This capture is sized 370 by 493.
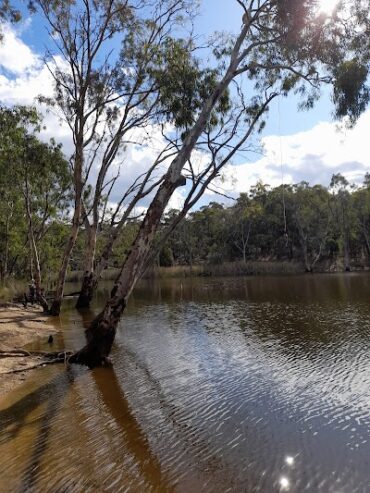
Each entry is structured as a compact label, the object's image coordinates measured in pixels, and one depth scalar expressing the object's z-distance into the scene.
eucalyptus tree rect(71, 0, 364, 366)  10.10
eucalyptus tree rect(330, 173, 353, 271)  57.88
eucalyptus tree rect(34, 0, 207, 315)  18.88
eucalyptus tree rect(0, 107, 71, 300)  21.95
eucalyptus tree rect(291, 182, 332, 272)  58.62
